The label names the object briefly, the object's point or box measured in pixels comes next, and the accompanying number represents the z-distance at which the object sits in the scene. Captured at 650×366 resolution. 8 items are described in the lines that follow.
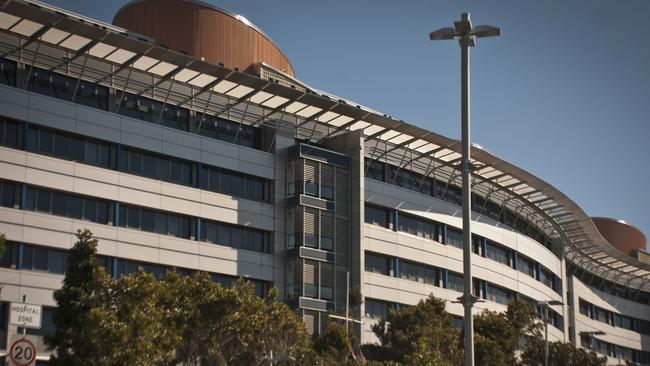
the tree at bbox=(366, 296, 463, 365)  56.81
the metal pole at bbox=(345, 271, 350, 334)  57.81
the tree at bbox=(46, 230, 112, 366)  37.81
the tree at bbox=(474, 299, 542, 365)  59.25
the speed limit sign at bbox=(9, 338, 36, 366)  20.77
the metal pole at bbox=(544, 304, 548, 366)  61.09
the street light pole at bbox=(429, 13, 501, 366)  28.09
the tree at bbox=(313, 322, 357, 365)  53.09
